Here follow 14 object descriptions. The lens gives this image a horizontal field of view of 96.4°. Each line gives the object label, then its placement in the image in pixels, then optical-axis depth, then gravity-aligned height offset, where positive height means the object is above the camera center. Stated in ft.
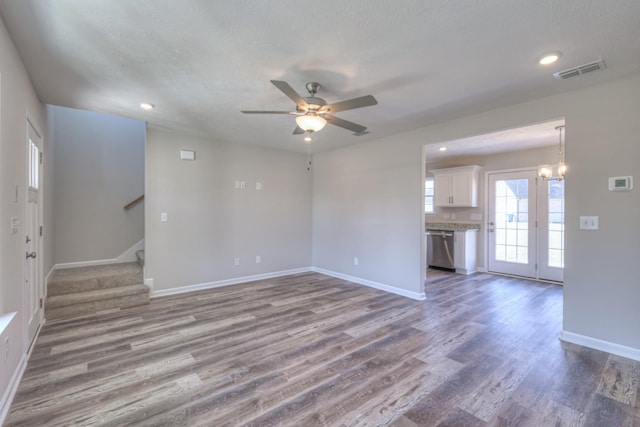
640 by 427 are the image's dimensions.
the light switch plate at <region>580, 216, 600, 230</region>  9.20 -0.26
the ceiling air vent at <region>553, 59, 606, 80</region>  7.82 +4.12
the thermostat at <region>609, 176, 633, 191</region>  8.58 +0.98
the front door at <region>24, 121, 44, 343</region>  8.84 -0.85
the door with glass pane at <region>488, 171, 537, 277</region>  18.40 -0.58
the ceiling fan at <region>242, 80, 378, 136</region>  7.62 +2.99
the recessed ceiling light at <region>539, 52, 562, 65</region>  7.37 +4.13
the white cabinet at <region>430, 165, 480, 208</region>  20.22 +2.04
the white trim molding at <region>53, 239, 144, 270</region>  15.37 -2.82
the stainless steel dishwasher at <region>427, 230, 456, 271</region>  20.36 -2.63
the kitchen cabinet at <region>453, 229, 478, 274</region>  19.74 -2.60
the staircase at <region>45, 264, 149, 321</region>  11.73 -3.58
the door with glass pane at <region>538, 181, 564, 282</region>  17.30 -0.93
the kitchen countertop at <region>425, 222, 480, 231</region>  20.18 -0.86
